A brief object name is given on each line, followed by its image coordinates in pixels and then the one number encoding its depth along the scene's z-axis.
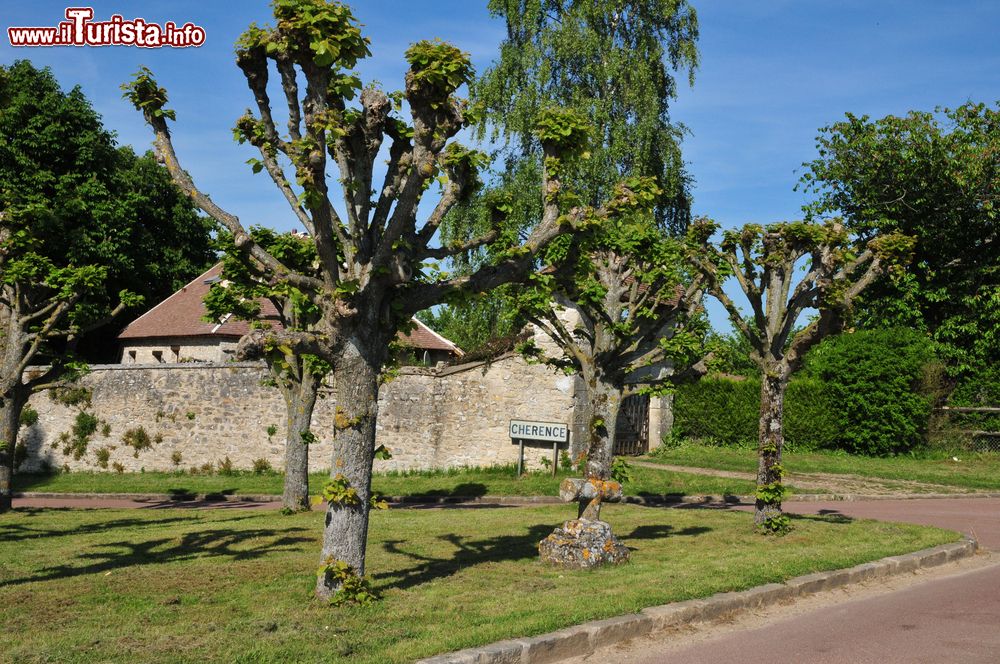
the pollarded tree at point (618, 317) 11.46
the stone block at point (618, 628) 6.47
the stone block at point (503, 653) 5.72
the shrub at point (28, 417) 26.09
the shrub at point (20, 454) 26.05
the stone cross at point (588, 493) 9.92
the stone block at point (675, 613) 7.01
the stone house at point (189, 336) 30.67
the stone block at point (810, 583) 8.40
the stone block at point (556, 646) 6.00
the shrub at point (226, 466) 23.99
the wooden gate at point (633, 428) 25.23
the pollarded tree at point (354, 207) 7.24
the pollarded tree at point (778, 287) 11.78
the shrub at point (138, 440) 25.09
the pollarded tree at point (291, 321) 13.84
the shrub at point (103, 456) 25.45
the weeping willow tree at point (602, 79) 25.98
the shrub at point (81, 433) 25.70
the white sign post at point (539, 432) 20.42
